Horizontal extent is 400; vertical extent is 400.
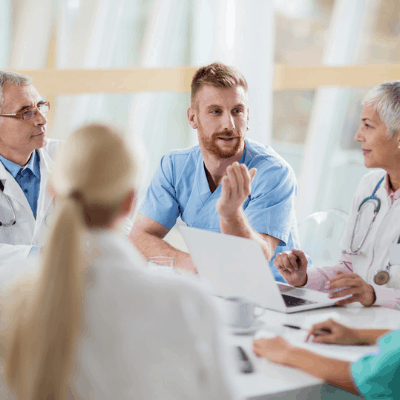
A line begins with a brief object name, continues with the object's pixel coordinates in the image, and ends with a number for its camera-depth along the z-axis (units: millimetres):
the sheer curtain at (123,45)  4465
